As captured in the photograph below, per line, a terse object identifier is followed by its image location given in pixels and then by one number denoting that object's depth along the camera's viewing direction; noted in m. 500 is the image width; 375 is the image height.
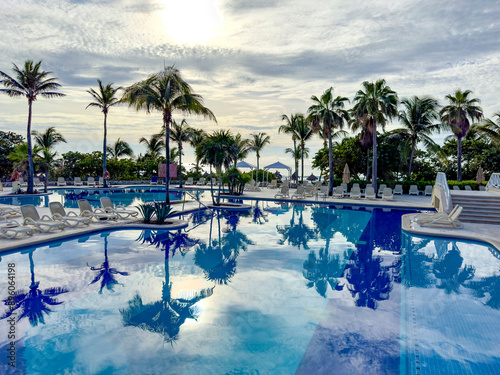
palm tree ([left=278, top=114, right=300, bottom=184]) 35.62
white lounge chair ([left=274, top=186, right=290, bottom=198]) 23.41
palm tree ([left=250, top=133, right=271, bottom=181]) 41.56
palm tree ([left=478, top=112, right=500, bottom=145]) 27.30
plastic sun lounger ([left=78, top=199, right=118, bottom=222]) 12.54
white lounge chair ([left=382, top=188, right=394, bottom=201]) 22.21
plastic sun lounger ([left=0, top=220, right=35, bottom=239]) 9.54
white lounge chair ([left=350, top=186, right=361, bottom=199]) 22.94
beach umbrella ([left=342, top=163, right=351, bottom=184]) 26.41
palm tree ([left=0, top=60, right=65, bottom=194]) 22.78
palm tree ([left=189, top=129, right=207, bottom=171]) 35.52
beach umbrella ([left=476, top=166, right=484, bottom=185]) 27.35
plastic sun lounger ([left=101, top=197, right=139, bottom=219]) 13.31
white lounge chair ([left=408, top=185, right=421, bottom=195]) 26.50
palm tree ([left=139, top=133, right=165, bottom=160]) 43.73
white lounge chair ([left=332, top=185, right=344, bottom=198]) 23.92
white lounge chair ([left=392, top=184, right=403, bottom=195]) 25.80
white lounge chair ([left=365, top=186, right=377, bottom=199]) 22.80
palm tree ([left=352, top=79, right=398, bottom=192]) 21.41
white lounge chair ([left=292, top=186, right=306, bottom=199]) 22.67
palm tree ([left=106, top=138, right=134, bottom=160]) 44.19
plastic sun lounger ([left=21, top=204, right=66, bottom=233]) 10.34
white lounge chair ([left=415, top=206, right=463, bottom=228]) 12.42
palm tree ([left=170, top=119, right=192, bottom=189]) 34.50
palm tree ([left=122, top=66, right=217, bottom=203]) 15.38
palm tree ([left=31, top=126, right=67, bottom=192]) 36.50
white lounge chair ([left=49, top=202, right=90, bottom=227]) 11.37
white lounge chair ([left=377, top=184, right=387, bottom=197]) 24.61
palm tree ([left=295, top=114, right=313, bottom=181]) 34.69
